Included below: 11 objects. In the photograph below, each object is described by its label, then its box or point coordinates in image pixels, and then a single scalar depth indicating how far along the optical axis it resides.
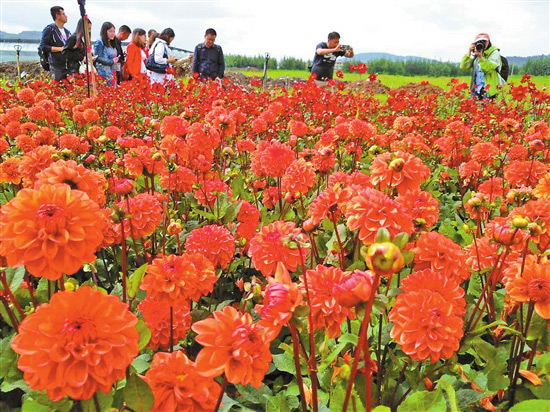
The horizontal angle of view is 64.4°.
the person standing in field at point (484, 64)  8.06
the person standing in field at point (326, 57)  8.27
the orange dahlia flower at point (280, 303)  0.82
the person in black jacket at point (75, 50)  6.95
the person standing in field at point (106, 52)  8.31
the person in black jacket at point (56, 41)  7.19
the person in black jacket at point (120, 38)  8.72
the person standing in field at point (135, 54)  7.83
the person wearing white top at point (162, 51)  7.96
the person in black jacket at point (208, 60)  8.48
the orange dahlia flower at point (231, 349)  0.79
